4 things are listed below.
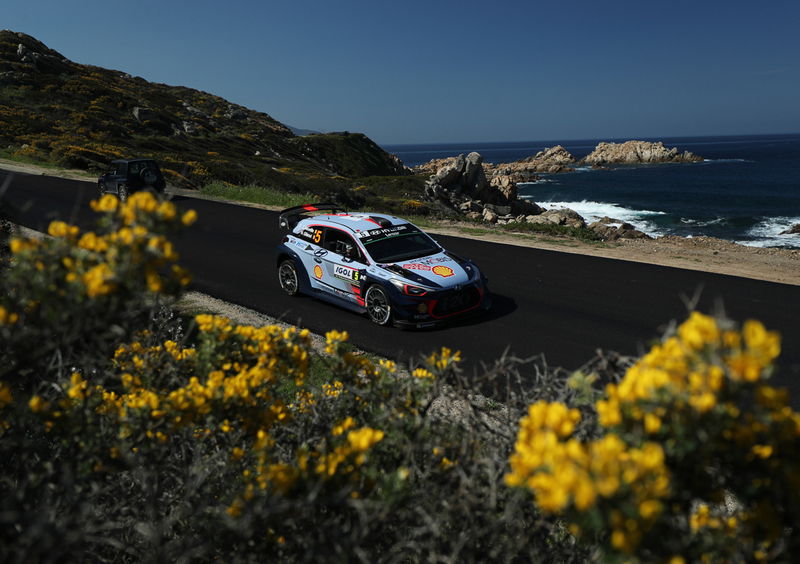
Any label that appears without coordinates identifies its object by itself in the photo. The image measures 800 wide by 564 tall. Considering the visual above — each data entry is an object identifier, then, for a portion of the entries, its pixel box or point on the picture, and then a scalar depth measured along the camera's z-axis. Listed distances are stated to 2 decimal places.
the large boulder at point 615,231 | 17.83
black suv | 21.59
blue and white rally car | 8.66
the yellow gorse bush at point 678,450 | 1.74
